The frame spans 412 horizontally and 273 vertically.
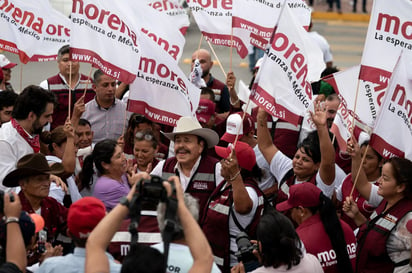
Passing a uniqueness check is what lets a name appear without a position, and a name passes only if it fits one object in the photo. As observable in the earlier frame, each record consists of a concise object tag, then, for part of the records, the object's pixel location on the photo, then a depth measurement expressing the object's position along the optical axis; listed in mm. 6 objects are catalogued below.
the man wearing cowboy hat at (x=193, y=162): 7316
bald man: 10815
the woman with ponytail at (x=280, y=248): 5320
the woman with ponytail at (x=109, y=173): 7125
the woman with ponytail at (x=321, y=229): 6027
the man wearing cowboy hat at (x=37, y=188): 6371
